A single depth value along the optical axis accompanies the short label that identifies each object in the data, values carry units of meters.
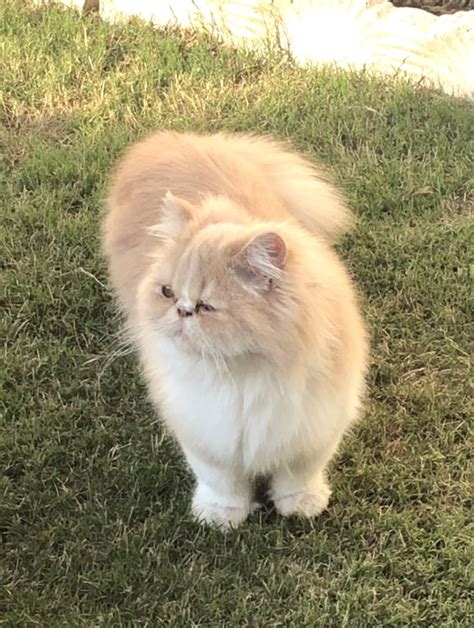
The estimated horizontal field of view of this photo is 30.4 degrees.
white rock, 3.45
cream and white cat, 1.54
